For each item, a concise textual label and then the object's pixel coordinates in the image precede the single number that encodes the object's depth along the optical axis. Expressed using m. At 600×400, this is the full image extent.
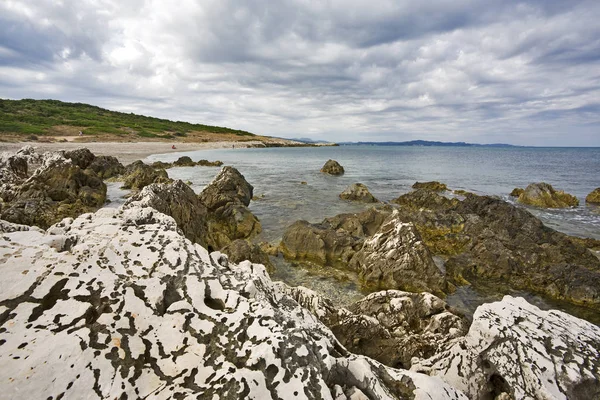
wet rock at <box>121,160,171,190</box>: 26.00
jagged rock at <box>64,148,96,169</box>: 28.30
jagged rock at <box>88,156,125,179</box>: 31.41
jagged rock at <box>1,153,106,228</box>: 12.71
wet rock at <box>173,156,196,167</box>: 52.86
